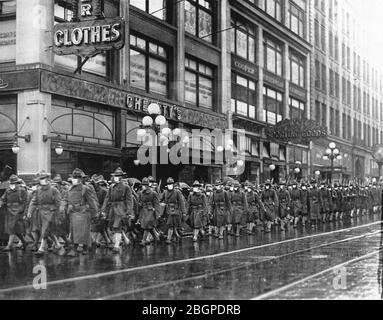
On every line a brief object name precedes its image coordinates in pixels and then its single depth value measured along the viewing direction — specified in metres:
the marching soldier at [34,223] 15.39
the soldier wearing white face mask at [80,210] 14.83
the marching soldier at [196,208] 19.02
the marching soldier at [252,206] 22.54
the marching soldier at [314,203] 27.29
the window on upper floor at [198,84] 31.08
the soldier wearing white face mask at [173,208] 18.02
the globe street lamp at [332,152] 33.69
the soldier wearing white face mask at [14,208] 15.91
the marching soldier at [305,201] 26.78
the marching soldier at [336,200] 30.67
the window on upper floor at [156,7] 26.74
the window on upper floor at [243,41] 35.98
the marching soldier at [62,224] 15.45
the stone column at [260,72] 39.06
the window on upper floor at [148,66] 26.19
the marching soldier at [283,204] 25.09
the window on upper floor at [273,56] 41.00
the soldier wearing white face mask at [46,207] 14.99
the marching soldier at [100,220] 16.44
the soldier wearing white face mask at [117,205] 15.67
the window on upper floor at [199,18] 31.14
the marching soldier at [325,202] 28.81
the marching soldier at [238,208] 21.34
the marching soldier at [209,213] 20.68
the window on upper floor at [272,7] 39.72
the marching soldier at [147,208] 17.05
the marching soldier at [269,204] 23.77
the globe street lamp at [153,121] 19.62
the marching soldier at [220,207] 20.50
